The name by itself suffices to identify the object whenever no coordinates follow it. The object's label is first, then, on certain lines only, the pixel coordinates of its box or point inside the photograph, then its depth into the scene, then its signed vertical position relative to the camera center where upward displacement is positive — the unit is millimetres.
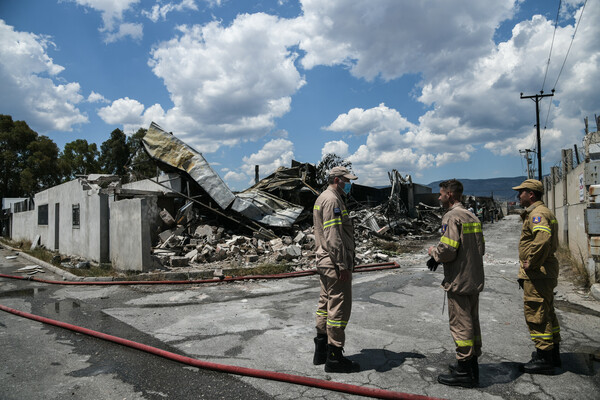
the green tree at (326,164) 21809 +3079
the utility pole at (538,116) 32278 +8033
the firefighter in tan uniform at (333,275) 3604 -572
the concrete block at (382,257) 11719 -1306
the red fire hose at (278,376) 3033 -1399
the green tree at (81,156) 40094 +7185
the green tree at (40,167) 36094 +5579
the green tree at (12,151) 36125 +7194
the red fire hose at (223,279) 8633 -1383
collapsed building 10766 +5
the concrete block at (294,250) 11227 -984
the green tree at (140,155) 38075 +6538
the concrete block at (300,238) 12938 -717
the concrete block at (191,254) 11203 -1004
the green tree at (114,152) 39594 +7308
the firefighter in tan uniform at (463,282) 3281 -617
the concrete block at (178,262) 10414 -1114
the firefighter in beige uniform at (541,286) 3533 -734
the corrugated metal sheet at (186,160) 14320 +2384
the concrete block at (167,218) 13250 +110
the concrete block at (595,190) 6770 +322
